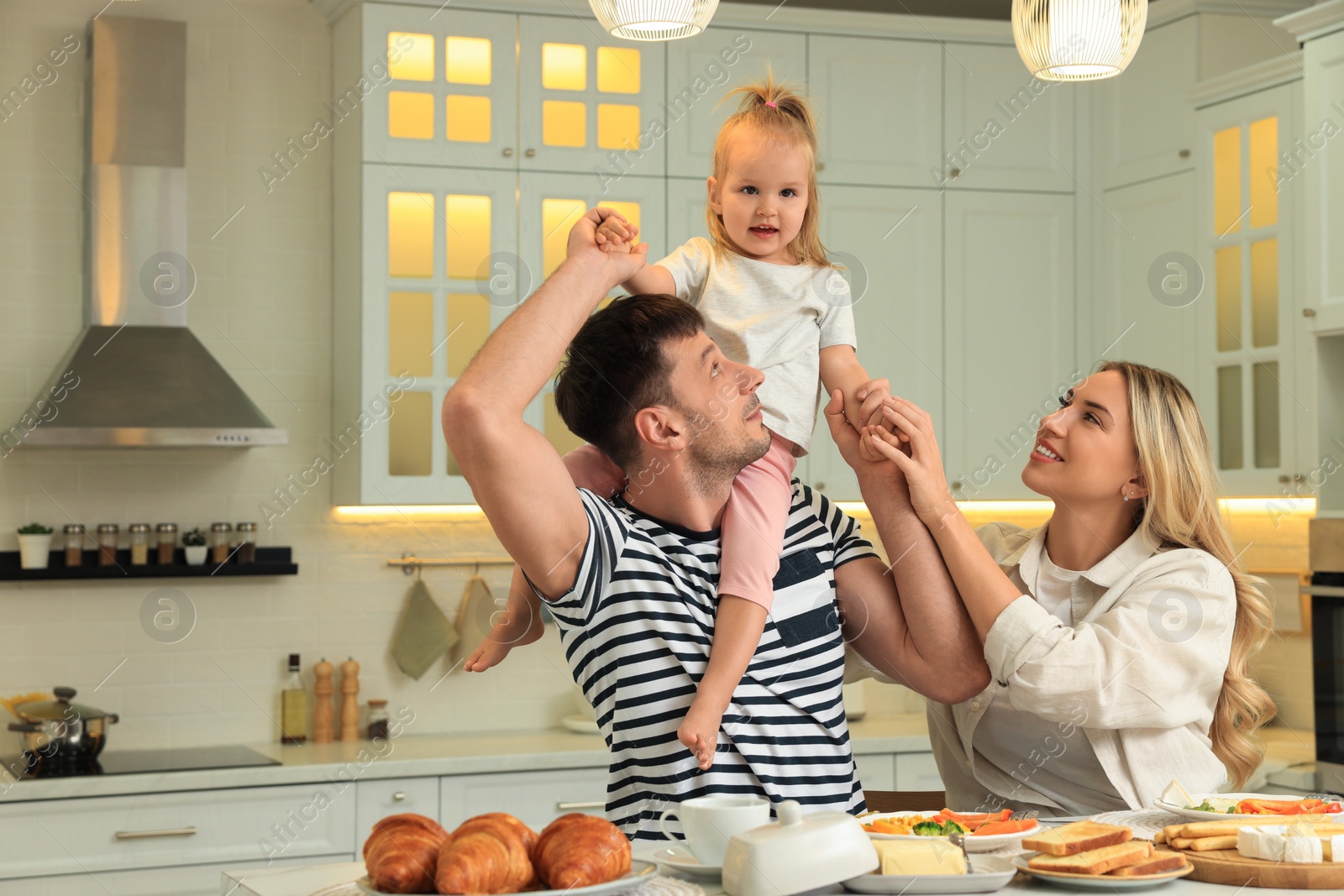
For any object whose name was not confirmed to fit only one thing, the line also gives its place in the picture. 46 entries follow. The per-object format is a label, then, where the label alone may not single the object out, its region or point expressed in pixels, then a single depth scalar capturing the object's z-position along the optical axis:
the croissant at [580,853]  1.18
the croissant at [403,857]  1.18
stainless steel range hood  3.50
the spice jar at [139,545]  3.67
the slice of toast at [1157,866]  1.34
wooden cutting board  1.36
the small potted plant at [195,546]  3.73
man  1.54
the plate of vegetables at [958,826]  1.45
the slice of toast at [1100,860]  1.33
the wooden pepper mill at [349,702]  3.81
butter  1.31
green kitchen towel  3.93
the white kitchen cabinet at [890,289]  3.98
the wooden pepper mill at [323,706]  3.77
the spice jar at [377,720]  3.82
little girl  1.94
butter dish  1.24
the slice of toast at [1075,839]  1.38
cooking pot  3.32
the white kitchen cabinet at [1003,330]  4.09
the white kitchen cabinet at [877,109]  3.99
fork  1.42
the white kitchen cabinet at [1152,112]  3.93
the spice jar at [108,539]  3.69
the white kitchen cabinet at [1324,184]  3.42
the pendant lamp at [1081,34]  1.92
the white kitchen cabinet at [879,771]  3.72
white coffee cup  1.33
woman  1.83
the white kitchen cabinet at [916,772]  3.76
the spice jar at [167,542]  3.71
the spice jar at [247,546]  3.80
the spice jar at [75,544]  3.62
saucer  1.34
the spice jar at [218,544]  3.78
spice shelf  3.60
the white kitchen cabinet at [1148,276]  3.91
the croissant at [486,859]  1.16
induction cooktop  3.26
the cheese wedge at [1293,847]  1.38
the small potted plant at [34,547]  3.59
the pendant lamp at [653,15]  1.74
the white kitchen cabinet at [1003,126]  4.11
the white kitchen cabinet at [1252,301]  3.62
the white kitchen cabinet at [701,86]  3.85
